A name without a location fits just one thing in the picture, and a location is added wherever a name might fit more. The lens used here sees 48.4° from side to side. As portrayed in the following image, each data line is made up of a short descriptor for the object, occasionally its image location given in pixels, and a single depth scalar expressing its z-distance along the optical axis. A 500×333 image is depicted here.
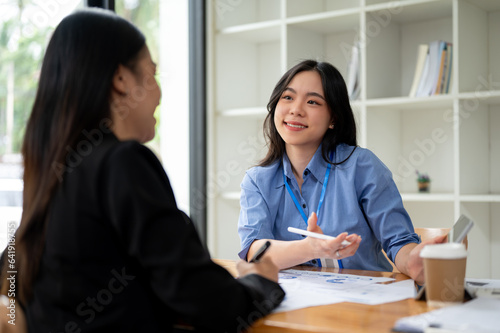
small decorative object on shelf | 3.03
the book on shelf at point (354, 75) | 3.04
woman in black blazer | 0.96
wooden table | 1.02
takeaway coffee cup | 1.18
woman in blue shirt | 1.89
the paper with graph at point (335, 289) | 1.24
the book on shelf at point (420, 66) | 2.86
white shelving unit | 2.81
